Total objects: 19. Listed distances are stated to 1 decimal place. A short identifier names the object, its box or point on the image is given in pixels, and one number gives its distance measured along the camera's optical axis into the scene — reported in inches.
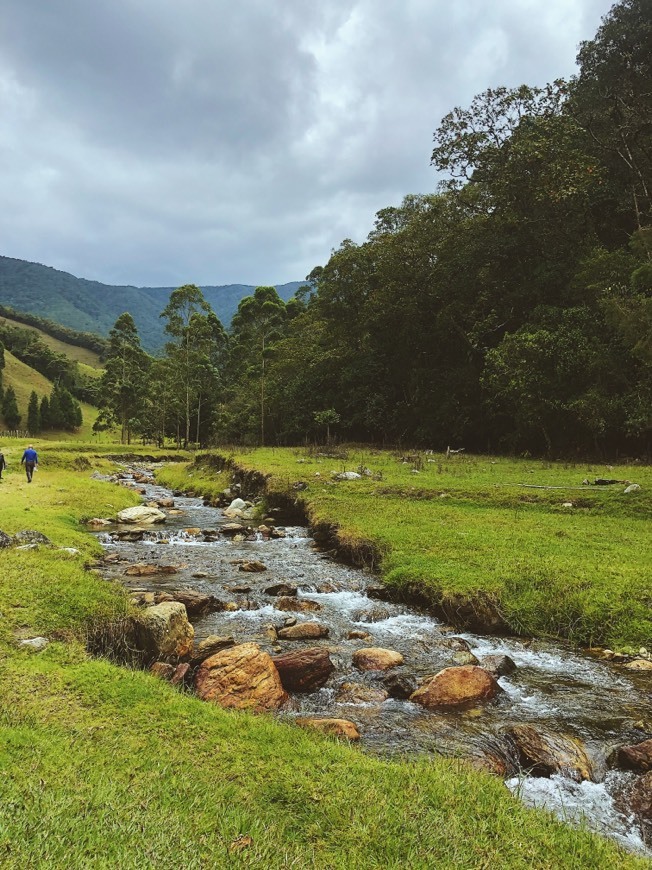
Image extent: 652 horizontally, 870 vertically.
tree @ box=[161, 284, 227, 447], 2677.2
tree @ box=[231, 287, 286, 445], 2780.0
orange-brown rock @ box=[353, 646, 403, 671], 314.2
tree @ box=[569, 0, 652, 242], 1211.2
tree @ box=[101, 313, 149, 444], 3277.6
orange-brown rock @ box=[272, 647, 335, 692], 285.7
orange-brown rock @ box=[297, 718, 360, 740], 230.1
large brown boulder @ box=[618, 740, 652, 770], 211.9
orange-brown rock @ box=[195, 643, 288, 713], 259.8
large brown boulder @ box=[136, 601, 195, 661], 307.0
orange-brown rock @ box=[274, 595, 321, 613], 424.5
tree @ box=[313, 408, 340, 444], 1814.7
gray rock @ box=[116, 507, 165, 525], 831.7
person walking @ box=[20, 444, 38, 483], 1097.4
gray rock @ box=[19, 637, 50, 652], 269.9
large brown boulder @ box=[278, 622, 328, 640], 363.9
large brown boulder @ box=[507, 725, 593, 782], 214.8
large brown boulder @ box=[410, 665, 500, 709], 269.4
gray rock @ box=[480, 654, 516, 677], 306.8
